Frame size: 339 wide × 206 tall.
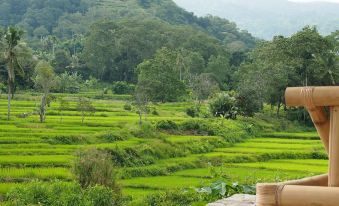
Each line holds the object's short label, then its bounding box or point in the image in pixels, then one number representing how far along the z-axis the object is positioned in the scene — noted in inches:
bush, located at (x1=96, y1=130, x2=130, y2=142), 1062.4
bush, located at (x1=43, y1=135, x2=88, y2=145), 1022.1
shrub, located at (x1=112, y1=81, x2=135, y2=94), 2274.9
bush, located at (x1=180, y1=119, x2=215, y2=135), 1352.1
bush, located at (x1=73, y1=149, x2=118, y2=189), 669.3
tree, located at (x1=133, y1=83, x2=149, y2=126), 1575.0
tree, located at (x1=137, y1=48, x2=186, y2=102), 1861.5
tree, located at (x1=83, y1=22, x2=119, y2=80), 2642.7
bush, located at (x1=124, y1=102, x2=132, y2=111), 1723.7
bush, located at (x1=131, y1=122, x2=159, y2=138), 1142.9
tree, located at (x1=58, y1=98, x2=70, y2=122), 1591.7
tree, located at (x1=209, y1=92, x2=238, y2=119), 1620.3
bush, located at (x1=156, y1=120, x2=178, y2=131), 1294.9
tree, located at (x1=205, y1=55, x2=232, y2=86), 2475.4
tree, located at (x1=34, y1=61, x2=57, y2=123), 1483.8
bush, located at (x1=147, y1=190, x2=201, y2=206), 550.9
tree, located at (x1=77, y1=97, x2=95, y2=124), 1367.0
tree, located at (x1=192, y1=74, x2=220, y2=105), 2012.8
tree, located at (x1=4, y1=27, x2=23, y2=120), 1402.6
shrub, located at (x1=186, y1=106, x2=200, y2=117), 1713.8
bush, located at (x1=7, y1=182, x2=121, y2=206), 572.1
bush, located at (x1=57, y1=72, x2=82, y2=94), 2154.5
